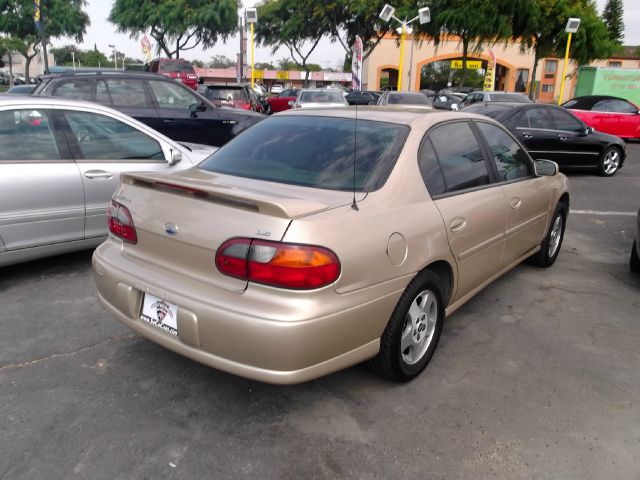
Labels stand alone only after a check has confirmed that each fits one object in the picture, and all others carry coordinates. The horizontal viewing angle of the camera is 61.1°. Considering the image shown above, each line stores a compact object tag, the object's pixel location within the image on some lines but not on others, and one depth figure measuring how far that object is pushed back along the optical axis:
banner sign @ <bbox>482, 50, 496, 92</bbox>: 32.12
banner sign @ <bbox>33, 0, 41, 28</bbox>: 20.61
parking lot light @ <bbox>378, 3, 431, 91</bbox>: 21.40
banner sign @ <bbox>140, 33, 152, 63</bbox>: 29.39
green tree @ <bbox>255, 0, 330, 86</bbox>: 38.88
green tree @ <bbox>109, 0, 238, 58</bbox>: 36.94
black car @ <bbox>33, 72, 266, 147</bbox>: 8.15
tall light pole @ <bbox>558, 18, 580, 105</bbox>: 24.19
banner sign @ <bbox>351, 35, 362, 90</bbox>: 20.39
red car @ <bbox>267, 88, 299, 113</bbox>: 22.36
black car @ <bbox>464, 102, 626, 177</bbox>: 9.84
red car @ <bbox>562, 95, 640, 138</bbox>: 15.41
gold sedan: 2.35
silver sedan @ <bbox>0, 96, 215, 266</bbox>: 4.20
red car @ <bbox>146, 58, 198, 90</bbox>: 23.82
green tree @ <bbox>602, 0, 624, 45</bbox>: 70.24
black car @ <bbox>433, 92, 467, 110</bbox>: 22.89
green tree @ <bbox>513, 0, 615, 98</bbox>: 28.00
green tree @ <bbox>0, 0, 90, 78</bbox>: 36.19
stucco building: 52.88
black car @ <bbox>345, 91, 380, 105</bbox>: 21.24
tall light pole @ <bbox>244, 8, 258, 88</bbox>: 19.98
